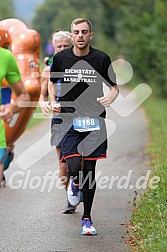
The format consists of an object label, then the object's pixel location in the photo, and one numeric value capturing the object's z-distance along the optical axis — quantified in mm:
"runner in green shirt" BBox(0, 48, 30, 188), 10282
